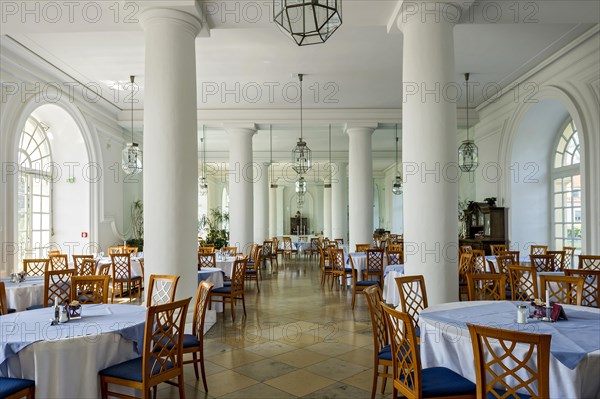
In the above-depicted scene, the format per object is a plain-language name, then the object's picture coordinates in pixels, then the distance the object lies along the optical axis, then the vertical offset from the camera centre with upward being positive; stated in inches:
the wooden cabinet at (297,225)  1061.8 -41.2
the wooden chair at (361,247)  418.9 -36.3
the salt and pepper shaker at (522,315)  123.6 -29.4
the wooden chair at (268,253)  518.0 -52.4
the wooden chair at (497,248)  370.4 -33.8
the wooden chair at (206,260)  307.3 -35.4
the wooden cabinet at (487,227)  406.9 -18.4
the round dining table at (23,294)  214.5 -40.5
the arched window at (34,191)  344.8 +14.8
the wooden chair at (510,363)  85.4 -32.9
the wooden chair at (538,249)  354.0 -35.1
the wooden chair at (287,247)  613.4 -54.3
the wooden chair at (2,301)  158.2 -31.7
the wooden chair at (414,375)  106.8 -42.6
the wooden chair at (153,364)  118.4 -42.9
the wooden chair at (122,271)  314.8 -43.6
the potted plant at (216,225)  522.9 -30.0
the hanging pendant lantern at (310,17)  106.8 +45.9
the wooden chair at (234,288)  257.3 -46.0
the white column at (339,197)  730.8 +17.5
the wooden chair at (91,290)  177.8 -32.1
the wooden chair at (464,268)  282.7 -38.8
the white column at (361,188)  459.5 +19.9
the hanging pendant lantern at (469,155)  339.0 +38.4
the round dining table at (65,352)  115.1 -37.4
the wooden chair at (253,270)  359.5 -52.0
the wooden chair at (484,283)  170.4 -29.2
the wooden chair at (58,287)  202.2 -36.0
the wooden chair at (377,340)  131.9 -41.8
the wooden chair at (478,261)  305.1 -37.4
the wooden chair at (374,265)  322.8 -41.4
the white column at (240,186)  452.1 +22.2
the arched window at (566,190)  355.3 +12.9
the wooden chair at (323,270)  382.5 -52.2
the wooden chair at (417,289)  161.7 -30.7
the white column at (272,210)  951.5 -4.1
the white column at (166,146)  202.5 +27.8
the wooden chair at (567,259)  307.5 -36.3
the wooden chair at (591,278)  185.9 -31.6
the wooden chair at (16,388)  108.2 -43.1
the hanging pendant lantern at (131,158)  353.4 +39.8
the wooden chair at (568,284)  160.9 -28.2
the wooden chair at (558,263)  281.9 -36.9
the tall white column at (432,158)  189.8 +20.5
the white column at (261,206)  640.4 +3.1
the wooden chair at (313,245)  641.0 -53.9
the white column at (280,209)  1070.4 -2.4
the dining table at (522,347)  97.9 -32.0
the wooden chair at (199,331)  150.7 -41.3
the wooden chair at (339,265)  355.6 -45.3
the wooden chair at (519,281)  199.1 -34.2
